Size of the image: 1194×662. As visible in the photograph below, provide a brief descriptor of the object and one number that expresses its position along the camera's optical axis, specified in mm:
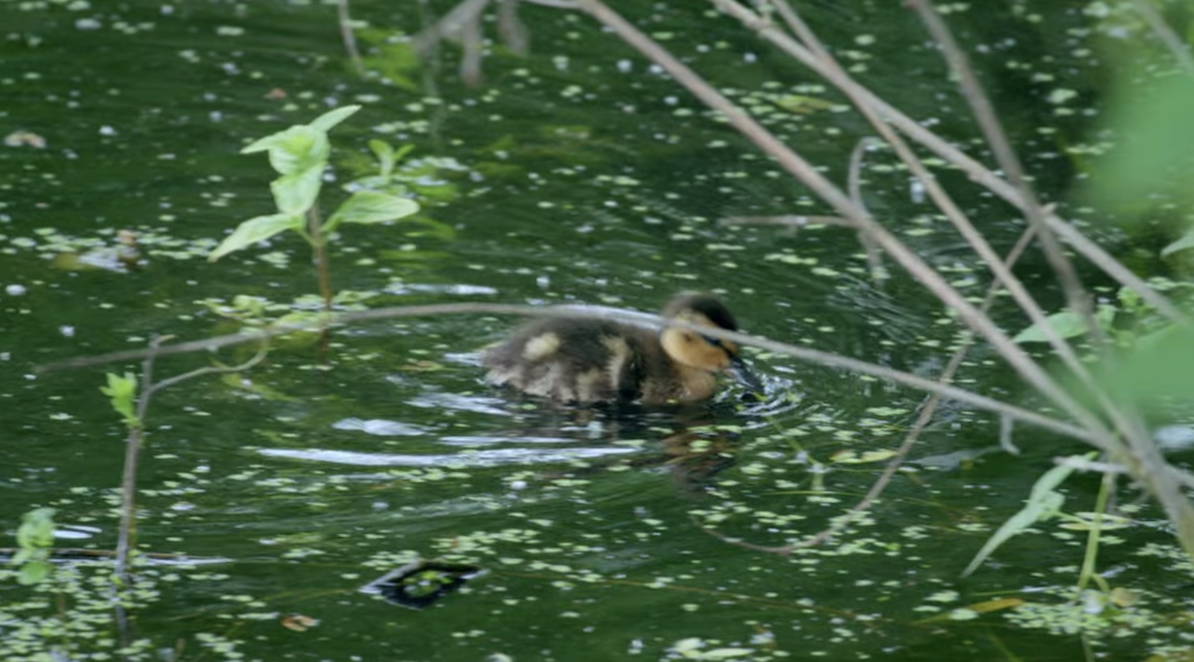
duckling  10289
